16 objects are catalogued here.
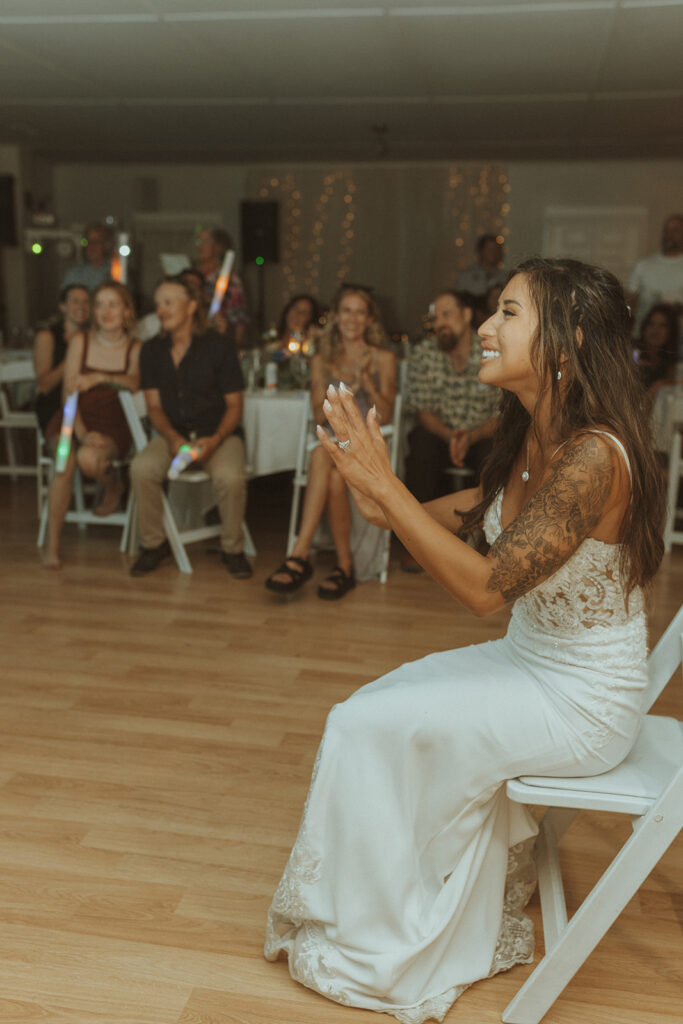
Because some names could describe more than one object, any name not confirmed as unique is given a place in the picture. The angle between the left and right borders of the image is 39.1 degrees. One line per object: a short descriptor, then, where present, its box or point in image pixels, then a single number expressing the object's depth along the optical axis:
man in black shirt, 4.31
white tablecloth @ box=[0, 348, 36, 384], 6.13
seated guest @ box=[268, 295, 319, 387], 4.95
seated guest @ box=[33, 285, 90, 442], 5.04
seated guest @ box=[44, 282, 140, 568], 4.55
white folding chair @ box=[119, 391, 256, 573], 4.32
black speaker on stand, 10.53
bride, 1.52
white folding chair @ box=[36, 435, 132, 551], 4.63
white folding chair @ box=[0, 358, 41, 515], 6.09
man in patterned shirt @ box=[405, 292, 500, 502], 4.54
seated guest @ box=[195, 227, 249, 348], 6.55
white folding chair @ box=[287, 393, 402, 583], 4.38
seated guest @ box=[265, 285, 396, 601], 4.16
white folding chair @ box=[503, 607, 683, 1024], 1.43
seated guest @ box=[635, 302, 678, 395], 6.18
